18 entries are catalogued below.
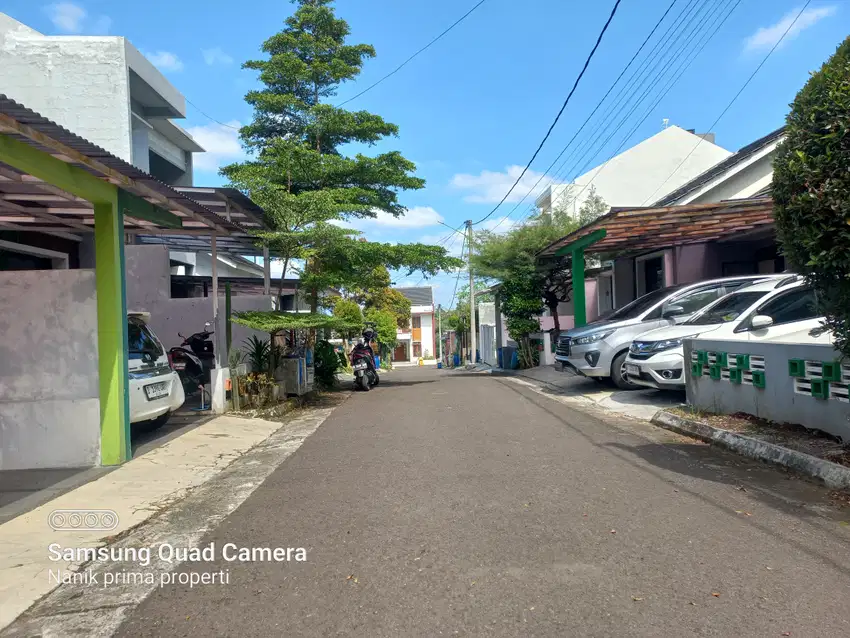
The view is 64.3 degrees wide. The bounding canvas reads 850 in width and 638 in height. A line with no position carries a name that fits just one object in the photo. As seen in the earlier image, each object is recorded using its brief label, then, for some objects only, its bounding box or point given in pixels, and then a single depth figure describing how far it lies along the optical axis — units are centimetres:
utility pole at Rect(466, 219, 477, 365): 3171
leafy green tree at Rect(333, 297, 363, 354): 3168
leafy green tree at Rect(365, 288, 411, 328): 4131
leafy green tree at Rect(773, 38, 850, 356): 538
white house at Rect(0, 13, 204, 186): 1791
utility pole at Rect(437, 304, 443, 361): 5912
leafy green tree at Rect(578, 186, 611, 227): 2388
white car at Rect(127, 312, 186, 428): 840
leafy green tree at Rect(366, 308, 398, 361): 3875
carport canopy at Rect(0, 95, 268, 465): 579
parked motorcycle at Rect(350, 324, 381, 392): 1708
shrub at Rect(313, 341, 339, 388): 1673
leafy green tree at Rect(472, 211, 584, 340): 2183
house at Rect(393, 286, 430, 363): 6291
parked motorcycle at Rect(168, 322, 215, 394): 1288
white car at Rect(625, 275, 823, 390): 921
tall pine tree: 1398
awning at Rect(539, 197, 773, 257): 1269
